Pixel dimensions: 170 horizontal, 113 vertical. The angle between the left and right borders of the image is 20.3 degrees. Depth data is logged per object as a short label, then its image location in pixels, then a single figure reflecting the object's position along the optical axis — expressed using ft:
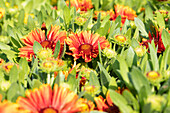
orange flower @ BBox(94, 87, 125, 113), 2.57
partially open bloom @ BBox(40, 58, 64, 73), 2.61
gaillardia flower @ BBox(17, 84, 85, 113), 2.41
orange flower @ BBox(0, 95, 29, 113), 2.28
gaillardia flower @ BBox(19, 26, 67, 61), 2.91
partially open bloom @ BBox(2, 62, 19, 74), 2.70
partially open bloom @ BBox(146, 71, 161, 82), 2.48
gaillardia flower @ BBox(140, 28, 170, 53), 3.01
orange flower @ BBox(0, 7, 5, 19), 3.42
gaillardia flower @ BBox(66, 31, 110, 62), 2.89
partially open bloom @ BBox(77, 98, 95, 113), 2.45
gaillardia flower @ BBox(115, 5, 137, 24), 3.57
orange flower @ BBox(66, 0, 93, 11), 3.66
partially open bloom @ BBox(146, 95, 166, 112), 2.38
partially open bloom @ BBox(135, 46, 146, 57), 2.78
